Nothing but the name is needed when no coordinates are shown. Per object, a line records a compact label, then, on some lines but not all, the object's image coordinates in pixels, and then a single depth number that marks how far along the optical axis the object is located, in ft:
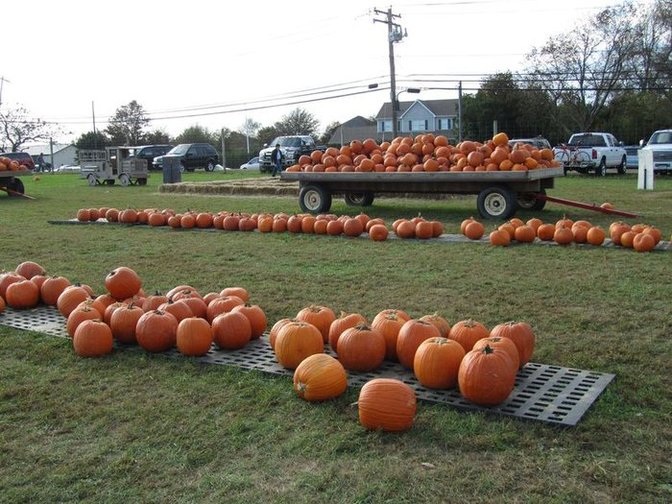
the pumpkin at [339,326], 14.99
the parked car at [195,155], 139.44
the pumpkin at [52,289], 20.26
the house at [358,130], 274.77
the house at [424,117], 284.61
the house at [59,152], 274.16
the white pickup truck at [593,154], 95.96
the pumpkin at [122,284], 18.45
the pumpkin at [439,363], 13.00
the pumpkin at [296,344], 14.38
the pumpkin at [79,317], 16.53
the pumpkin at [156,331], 15.64
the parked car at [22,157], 133.16
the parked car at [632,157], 113.80
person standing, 103.91
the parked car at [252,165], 164.30
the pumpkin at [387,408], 11.35
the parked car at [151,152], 149.48
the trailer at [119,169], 94.38
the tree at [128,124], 246.06
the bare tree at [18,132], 239.91
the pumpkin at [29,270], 22.09
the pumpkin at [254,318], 16.53
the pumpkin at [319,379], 12.76
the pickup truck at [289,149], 118.32
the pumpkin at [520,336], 13.87
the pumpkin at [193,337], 15.35
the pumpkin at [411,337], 14.12
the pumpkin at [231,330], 15.84
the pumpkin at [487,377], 12.08
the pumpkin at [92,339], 15.66
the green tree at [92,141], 219.61
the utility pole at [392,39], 116.69
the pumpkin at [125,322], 16.26
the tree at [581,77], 149.59
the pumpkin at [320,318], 15.78
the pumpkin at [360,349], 13.99
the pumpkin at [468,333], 14.05
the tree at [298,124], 276.00
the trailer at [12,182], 68.44
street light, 108.06
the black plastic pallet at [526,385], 12.03
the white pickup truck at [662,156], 85.05
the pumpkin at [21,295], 20.07
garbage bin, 85.56
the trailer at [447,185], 39.42
